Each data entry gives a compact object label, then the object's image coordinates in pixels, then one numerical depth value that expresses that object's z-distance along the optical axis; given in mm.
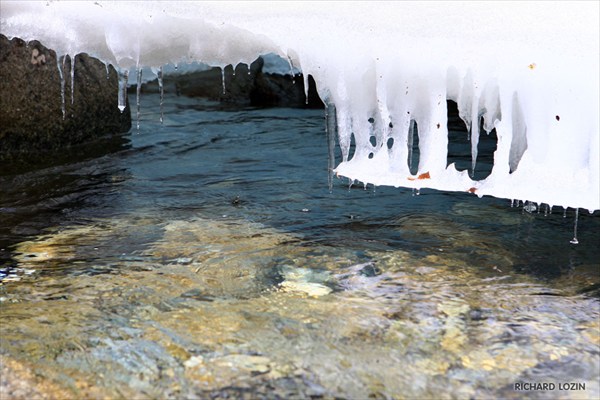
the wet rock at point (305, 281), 2875
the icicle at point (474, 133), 3050
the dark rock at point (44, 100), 4902
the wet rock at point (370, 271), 3076
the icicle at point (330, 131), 3367
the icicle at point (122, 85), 4082
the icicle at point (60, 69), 3978
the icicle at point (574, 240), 3591
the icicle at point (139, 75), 3990
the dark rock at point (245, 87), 8219
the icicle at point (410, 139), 3269
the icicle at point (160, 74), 4075
